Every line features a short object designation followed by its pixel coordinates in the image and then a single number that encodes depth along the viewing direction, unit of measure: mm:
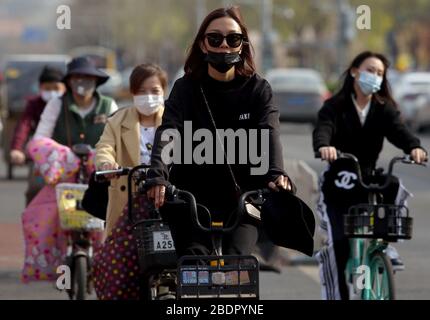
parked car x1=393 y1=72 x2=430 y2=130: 60918
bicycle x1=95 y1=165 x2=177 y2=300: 11935
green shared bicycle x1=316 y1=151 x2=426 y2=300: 14056
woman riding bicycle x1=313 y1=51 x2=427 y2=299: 15281
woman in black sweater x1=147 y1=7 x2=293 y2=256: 10813
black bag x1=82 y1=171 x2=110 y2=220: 14340
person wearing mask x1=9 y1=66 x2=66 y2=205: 18840
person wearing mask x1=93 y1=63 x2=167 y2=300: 13540
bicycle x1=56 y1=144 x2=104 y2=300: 16274
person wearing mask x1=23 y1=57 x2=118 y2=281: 17074
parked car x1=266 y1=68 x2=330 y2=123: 60351
